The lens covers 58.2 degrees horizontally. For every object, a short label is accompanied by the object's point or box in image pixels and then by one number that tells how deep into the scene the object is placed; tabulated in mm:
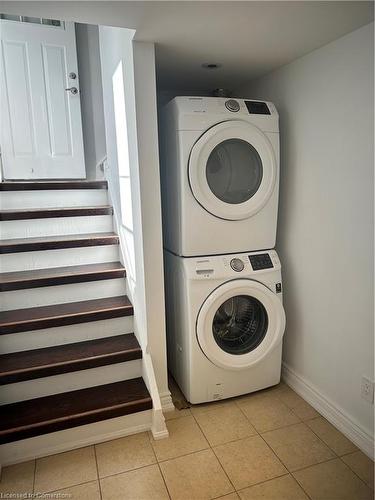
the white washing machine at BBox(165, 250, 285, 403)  1889
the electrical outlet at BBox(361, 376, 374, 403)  1612
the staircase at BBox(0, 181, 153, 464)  1706
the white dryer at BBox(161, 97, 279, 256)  1795
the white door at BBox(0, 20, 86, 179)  2922
